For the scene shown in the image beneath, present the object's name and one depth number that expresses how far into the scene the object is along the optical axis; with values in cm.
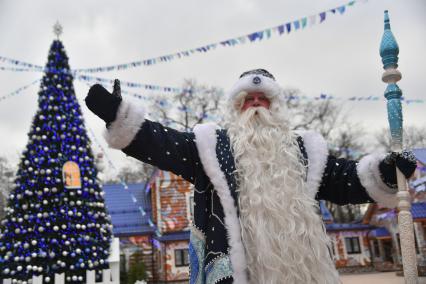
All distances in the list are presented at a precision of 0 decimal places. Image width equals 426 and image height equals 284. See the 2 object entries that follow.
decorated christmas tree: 721
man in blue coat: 212
